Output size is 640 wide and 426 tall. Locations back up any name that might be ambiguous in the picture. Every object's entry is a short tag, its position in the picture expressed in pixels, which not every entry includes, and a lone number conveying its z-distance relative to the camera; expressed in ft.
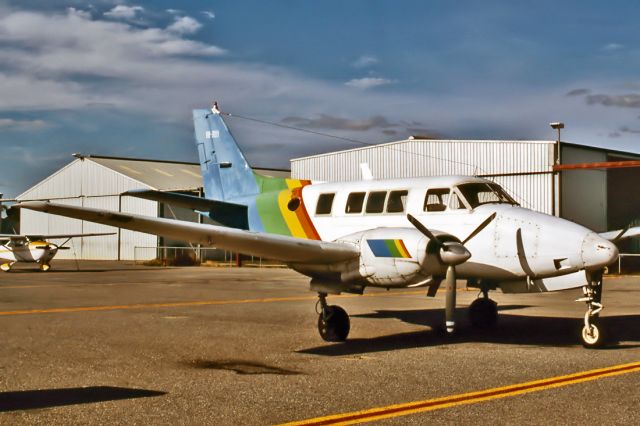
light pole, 127.24
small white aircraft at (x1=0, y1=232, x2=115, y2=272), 132.16
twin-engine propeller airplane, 39.04
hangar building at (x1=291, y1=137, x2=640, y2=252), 130.52
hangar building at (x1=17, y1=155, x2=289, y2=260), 190.80
